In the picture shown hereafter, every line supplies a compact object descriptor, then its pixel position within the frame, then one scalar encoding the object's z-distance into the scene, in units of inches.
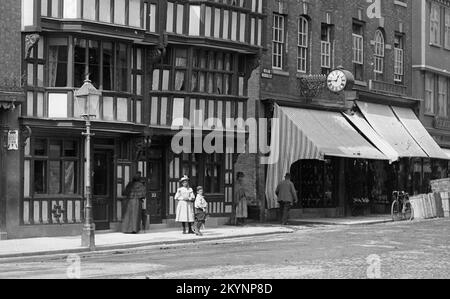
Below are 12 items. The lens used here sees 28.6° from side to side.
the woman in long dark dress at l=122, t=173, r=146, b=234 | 1033.5
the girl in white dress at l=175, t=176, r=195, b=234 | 1021.2
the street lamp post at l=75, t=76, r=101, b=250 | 858.8
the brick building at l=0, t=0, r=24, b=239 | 941.8
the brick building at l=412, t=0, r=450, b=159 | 1652.3
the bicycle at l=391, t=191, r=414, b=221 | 1347.2
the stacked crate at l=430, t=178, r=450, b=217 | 1407.5
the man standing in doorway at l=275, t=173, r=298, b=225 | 1209.3
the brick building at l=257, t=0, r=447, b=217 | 1275.8
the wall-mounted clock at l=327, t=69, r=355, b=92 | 1337.4
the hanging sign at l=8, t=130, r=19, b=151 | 945.5
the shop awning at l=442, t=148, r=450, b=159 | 1642.7
